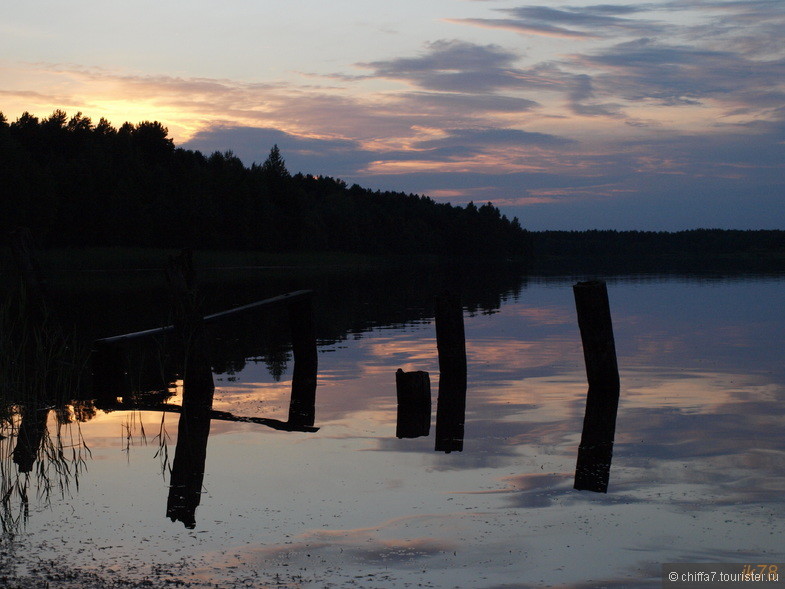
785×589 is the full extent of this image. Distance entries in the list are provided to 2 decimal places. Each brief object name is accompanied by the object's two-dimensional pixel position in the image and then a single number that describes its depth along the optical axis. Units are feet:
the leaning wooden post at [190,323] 40.32
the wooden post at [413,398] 43.01
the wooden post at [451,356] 48.78
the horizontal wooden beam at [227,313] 50.88
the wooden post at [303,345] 56.03
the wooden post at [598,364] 40.88
